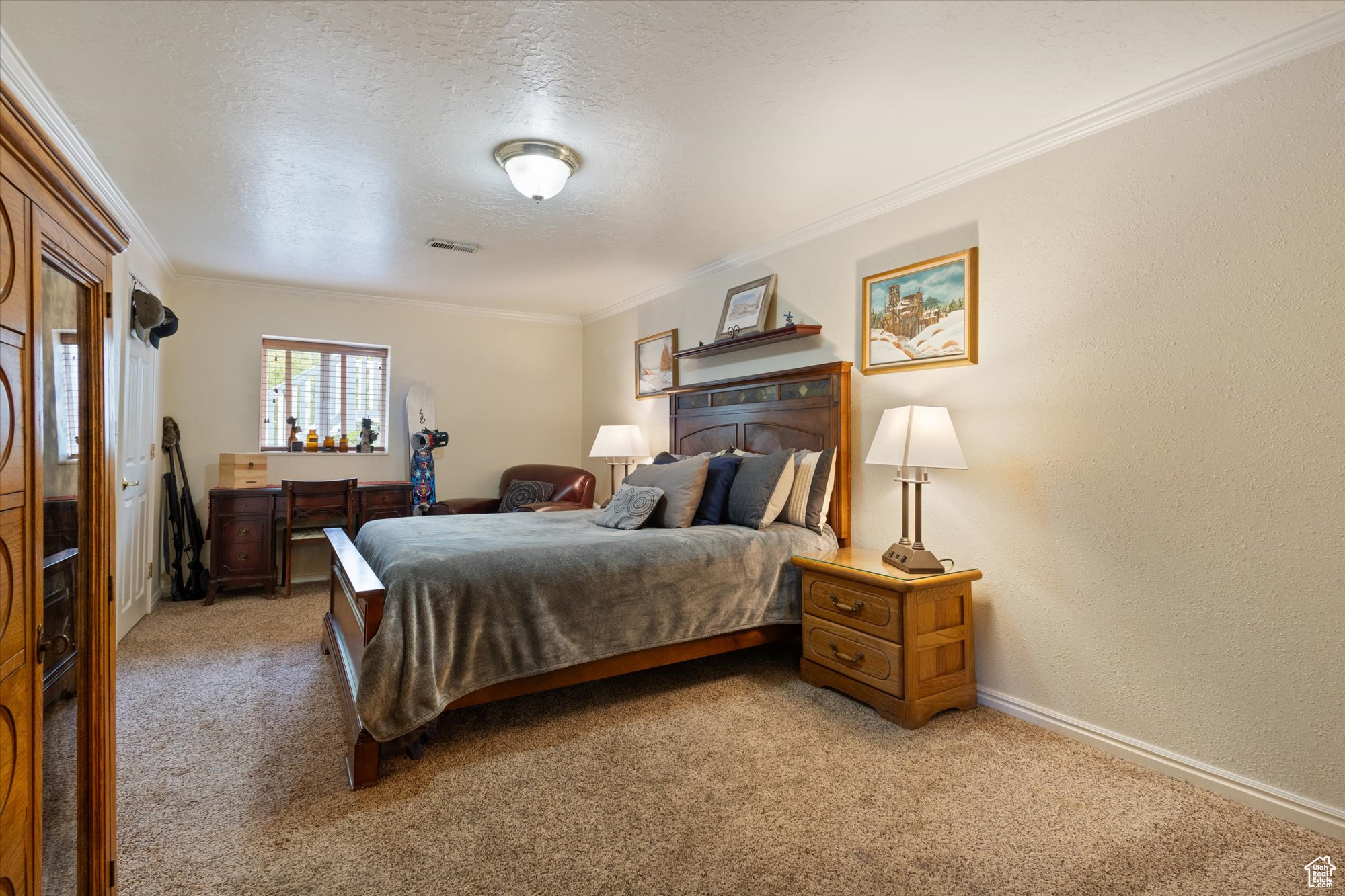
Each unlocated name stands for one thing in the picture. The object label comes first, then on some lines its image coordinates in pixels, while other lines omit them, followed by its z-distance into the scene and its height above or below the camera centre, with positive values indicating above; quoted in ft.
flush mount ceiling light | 8.91 +3.89
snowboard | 17.07 +0.16
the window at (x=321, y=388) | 16.90 +1.57
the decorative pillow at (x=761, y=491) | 10.75 -0.77
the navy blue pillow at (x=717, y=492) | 11.23 -0.82
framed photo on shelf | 12.85 +2.77
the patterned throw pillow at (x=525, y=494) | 17.62 -1.31
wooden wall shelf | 11.69 +2.05
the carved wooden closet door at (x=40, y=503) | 2.89 -0.29
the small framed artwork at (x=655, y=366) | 16.03 +2.05
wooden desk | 14.93 -2.08
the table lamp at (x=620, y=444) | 15.94 +0.05
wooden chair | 15.03 -1.42
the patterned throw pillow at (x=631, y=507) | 10.84 -1.06
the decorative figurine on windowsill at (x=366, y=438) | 17.78 +0.24
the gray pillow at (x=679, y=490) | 10.94 -0.77
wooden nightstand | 8.34 -2.58
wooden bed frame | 7.45 -0.44
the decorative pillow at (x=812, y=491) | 10.93 -0.78
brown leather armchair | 17.19 -1.23
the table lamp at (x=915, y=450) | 8.66 -0.06
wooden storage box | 15.38 -0.60
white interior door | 11.92 -0.84
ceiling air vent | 13.05 +4.08
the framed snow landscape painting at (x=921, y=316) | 9.50 +2.01
